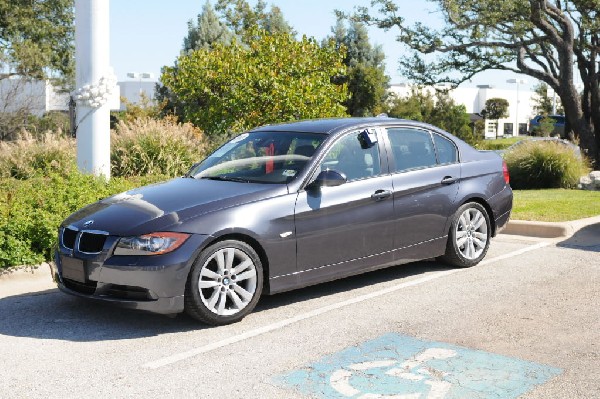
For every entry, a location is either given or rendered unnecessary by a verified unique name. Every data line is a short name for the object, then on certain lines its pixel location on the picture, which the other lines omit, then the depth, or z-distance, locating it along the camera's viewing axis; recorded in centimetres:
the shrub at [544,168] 1719
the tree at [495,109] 6906
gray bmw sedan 598
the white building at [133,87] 6600
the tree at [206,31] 3866
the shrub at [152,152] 1498
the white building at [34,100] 2880
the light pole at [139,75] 6781
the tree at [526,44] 2561
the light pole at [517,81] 7206
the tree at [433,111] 3884
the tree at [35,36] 3488
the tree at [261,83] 1706
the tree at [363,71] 4406
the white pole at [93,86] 1089
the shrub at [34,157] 1425
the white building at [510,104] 7762
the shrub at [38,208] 780
